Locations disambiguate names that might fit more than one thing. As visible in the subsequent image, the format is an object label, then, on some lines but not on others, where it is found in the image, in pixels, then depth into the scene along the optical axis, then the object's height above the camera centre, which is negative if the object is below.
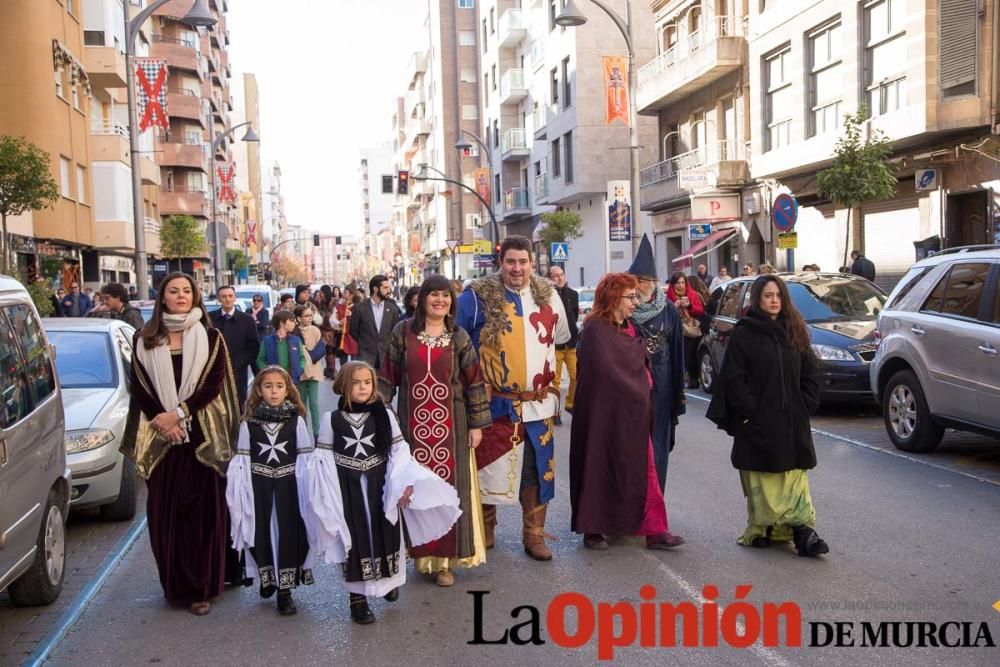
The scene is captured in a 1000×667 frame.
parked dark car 12.18 -0.67
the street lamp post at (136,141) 19.75 +3.02
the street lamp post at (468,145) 44.31 +5.88
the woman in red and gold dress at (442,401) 5.93 -0.71
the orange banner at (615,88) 32.06 +5.96
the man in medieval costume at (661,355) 7.06 -0.56
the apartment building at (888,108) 19.20 +3.47
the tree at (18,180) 18.12 +1.98
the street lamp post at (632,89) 23.58 +4.45
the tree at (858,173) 19.70 +1.88
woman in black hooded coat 6.37 -0.85
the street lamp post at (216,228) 37.41 +2.34
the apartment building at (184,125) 58.28 +9.67
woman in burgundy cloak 6.57 -1.02
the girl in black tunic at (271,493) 5.45 -1.11
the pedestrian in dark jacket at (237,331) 10.88 -0.49
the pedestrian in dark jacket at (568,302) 10.17 -0.33
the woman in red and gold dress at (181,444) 5.68 -0.88
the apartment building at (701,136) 29.02 +4.38
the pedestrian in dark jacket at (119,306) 12.66 -0.22
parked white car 7.55 -0.92
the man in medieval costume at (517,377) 6.41 -0.62
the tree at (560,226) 41.47 +2.08
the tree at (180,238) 43.22 +2.07
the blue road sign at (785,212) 17.94 +1.06
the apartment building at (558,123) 43.94 +7.41
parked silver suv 8.66 -0.74
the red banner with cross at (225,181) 60.94 +6.27
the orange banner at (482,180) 55.81 +5.47
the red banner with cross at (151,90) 27.34 +5.29
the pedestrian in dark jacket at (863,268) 19.55 +0.04
